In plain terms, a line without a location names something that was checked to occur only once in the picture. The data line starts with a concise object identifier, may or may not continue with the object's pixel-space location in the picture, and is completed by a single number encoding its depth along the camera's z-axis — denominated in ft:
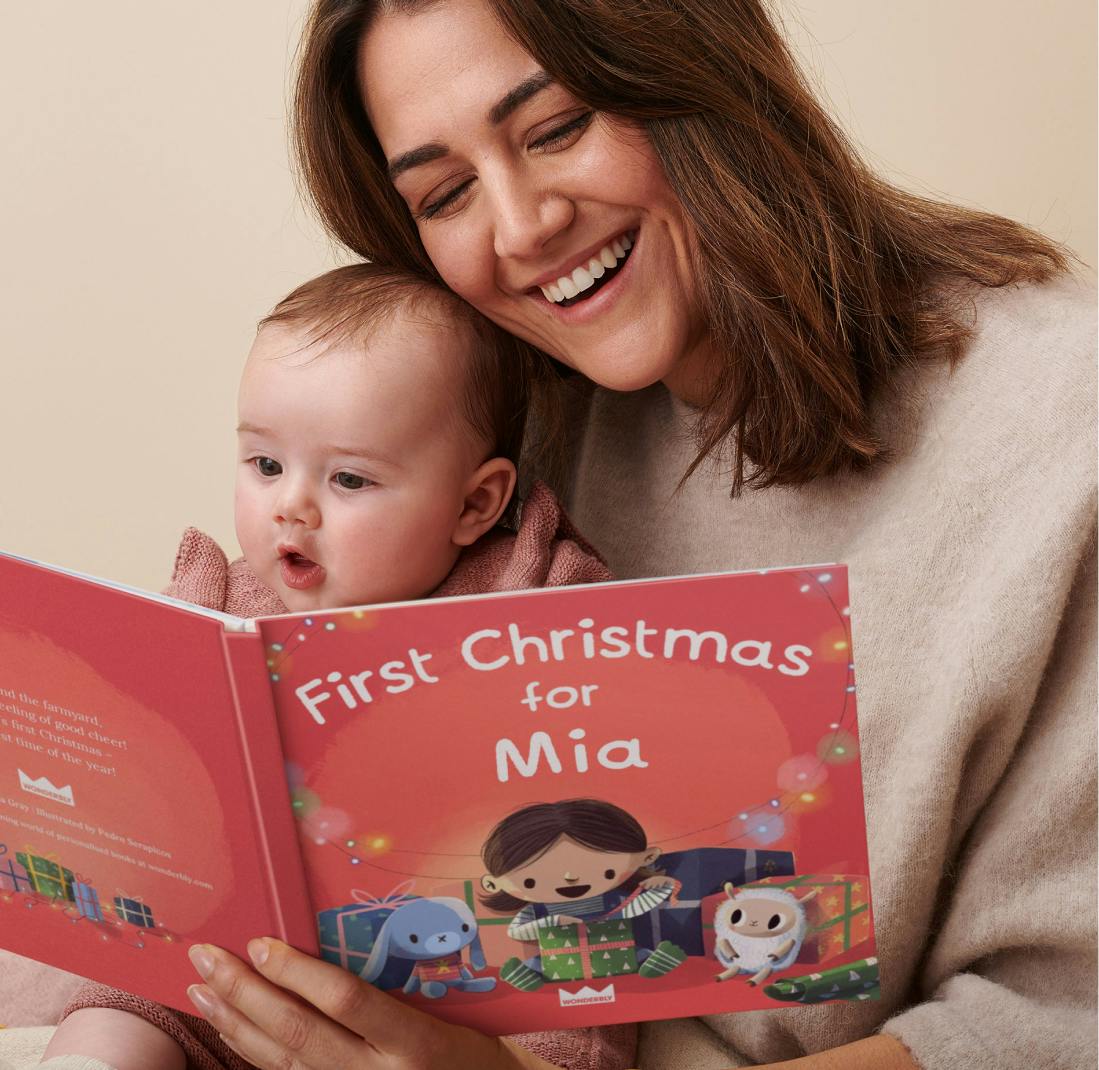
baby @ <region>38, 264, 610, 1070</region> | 4.17
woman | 3.69
